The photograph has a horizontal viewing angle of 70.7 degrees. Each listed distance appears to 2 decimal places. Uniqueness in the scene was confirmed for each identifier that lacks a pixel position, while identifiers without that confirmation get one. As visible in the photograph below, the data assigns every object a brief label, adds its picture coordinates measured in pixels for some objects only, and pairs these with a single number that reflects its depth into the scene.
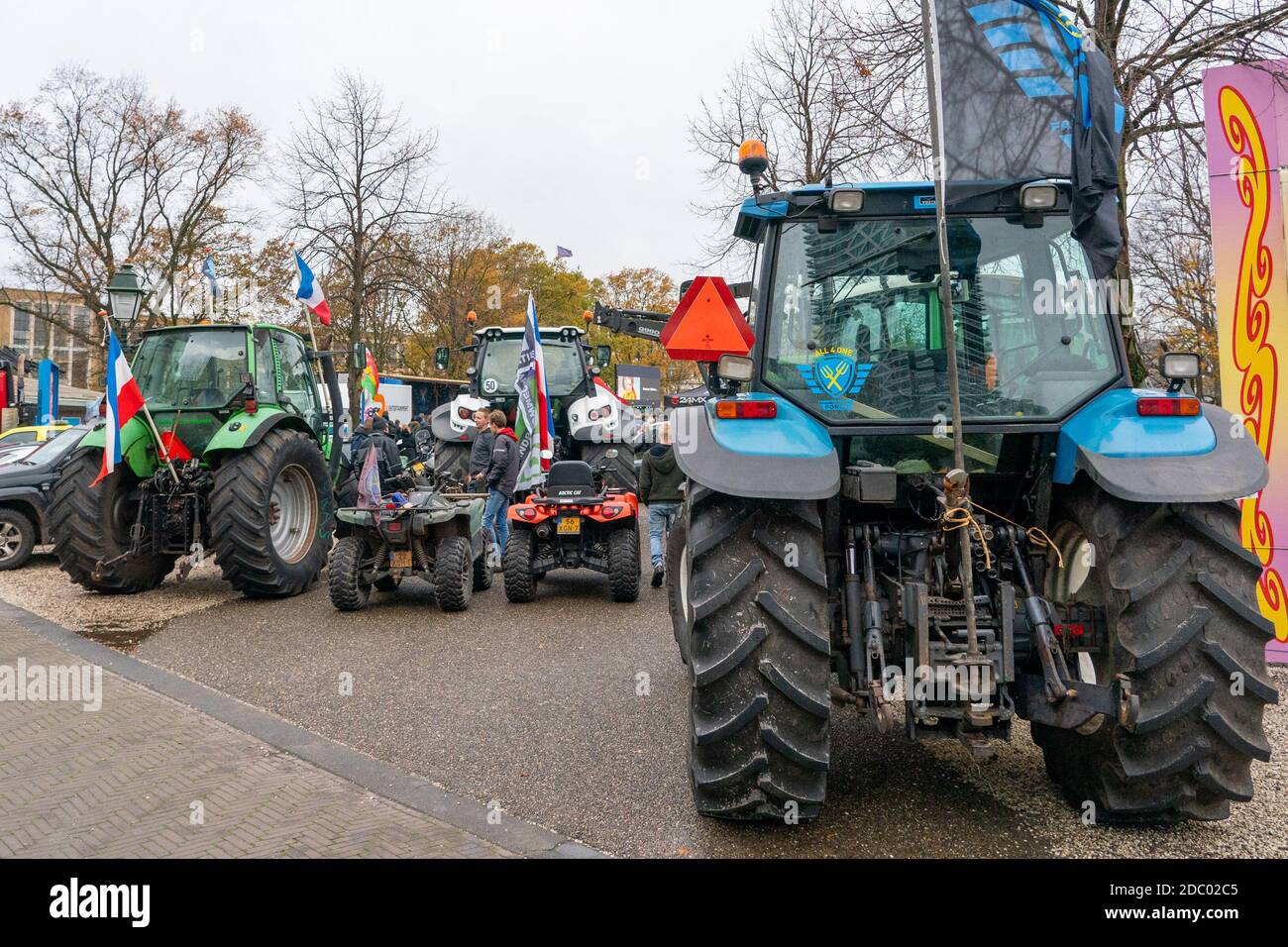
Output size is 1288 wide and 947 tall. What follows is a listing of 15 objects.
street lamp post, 11.22
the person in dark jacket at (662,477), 8.30
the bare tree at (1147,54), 8.10
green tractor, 8.38
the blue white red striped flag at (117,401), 8.07
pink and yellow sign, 6.02
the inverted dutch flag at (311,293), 10.12
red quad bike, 8.47
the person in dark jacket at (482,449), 10.48
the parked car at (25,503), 10.48
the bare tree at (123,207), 26.61
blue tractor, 3.20
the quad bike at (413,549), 8.07
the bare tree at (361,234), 21.08
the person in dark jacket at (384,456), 12.61
